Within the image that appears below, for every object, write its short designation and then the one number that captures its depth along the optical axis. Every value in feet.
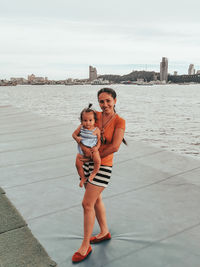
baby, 6.64
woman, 6.91
